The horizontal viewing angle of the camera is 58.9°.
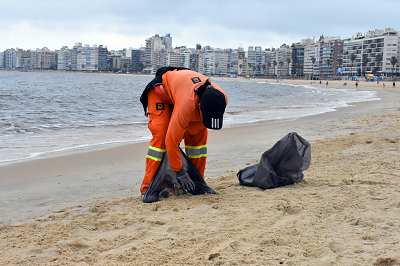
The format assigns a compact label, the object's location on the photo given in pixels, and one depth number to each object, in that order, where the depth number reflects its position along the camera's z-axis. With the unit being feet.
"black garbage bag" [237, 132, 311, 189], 12.39
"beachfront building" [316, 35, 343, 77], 410.72
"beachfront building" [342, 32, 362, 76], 365.20
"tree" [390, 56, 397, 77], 310.04
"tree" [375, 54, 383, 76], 326.24
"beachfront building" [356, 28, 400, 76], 331.98
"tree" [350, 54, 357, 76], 355.36
